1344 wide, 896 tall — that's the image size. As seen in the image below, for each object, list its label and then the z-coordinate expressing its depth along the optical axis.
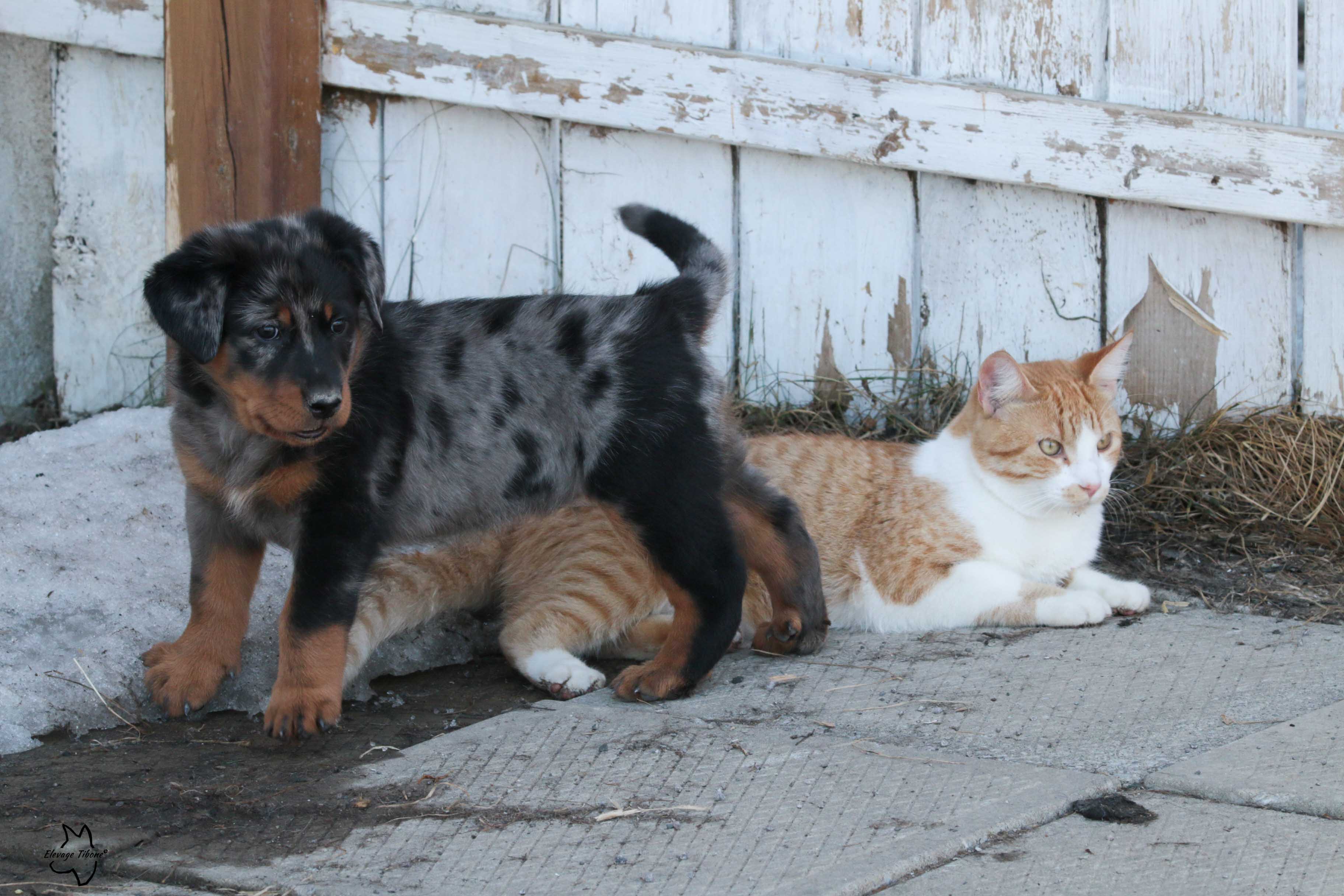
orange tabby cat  7.93
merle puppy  6.21
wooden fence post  9.44
